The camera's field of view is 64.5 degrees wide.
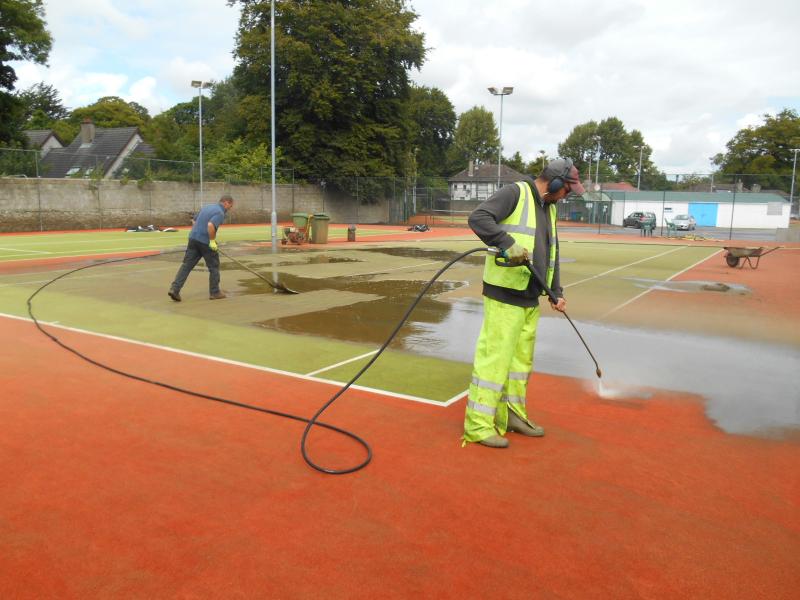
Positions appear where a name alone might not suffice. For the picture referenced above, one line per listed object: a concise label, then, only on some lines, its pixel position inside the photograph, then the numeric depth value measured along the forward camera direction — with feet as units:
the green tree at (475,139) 364.99
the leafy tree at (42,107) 224.12
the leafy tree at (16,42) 115.96
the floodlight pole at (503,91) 124.76
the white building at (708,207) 180.25
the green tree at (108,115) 253.65
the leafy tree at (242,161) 130.52
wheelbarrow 60.08
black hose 14.23
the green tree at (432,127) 257.55
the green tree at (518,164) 341.82
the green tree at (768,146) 278.87
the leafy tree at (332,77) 135.23
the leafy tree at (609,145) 441.27
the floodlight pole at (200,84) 122.84
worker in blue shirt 35.63
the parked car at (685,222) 155.63
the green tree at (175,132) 143.95
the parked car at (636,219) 156.69
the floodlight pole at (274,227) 64.93
